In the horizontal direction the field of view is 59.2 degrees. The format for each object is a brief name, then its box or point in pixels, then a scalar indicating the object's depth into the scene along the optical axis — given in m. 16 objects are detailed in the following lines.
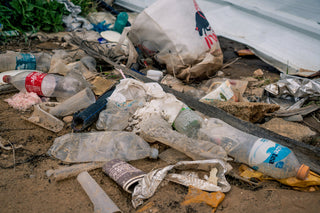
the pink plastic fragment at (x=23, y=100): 0.74
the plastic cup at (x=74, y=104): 0.72
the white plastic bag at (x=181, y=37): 0.91
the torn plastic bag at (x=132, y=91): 0.73
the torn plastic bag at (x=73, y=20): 1.39
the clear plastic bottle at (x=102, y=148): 0.60
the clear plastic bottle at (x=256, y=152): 0.55
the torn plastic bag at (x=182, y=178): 0.51
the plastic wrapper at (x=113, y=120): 0.67
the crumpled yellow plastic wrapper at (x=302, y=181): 0.54
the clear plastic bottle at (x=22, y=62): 0.87
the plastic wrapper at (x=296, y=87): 0.77
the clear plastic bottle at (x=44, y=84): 0.77
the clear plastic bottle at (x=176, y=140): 0.58
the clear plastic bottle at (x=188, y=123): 0.66
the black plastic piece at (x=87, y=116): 0.67
